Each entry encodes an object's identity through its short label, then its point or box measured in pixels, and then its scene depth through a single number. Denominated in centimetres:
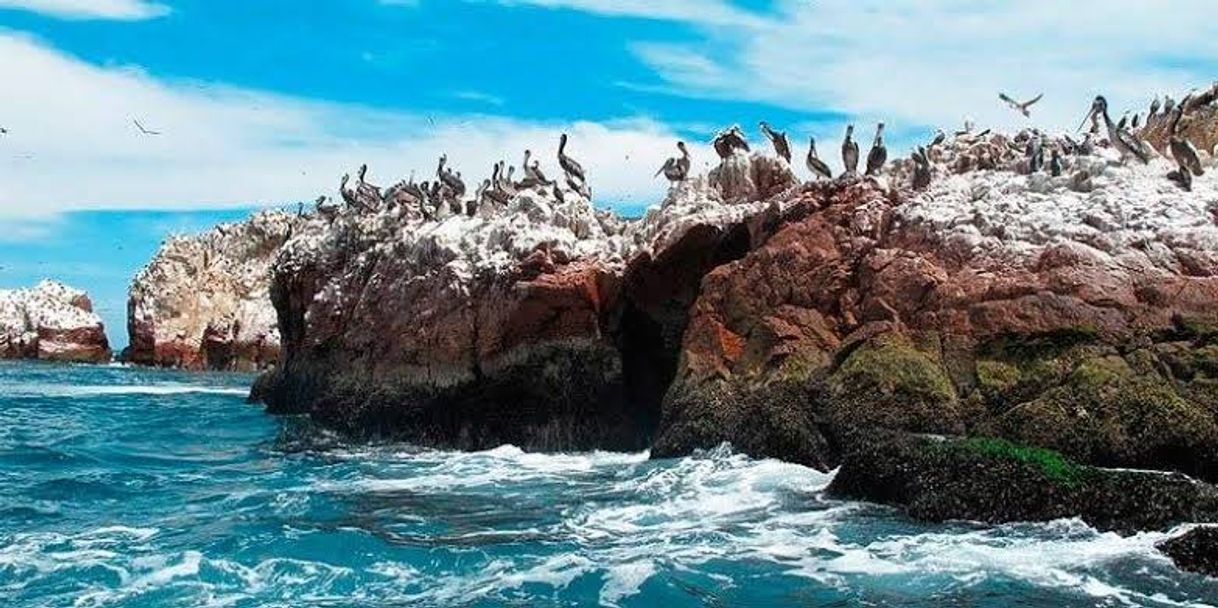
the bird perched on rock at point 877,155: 2111
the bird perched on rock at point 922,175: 1997
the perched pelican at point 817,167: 2128
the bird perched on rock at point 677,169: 2477
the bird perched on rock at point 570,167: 2733
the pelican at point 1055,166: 1883
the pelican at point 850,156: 2103
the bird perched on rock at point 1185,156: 1828
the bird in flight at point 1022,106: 2580
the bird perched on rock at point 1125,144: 1892
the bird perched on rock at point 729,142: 2489
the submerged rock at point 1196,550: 1088
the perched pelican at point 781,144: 2420
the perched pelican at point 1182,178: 1786
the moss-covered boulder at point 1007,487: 1241
